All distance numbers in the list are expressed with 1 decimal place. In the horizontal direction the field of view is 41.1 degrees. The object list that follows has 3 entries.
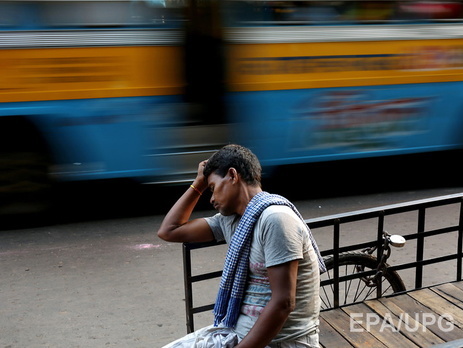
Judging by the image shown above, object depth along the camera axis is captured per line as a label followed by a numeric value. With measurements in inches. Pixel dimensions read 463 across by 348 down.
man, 84.8
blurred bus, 229.5
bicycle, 127.0
